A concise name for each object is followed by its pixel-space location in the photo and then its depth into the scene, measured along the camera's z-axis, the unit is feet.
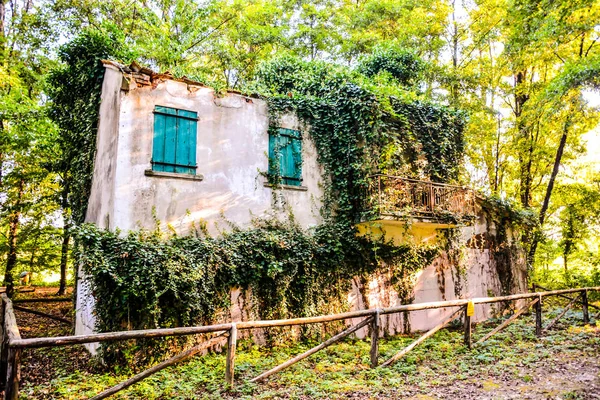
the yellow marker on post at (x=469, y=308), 25.12
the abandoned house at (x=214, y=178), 27.04
